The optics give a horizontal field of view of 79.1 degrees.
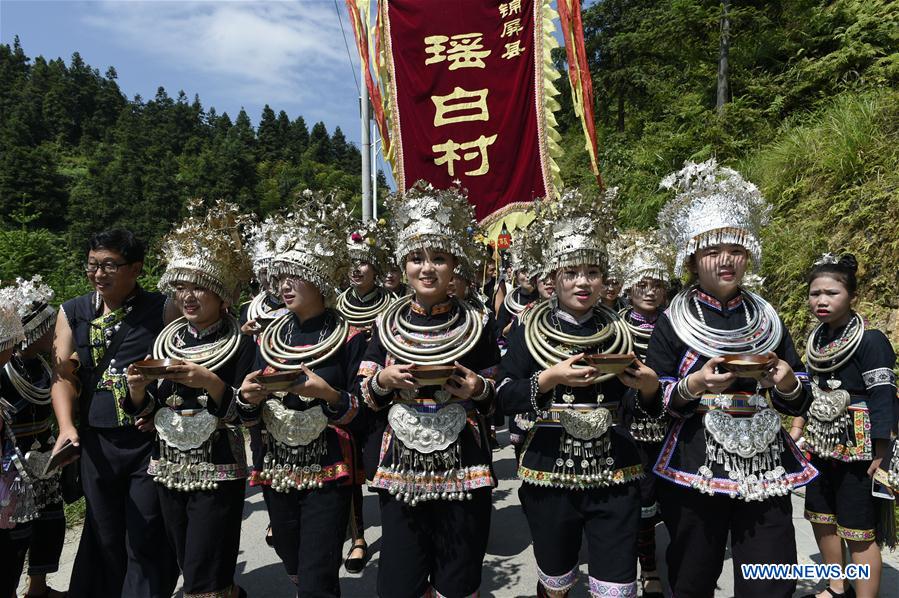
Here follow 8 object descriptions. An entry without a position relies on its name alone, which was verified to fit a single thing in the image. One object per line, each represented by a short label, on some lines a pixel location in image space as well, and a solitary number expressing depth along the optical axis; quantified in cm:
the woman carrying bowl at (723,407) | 240
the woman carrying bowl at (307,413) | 270
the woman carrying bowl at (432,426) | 255
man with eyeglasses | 308
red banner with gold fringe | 773
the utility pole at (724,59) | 1028
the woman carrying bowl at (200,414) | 285
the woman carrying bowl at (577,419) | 247
